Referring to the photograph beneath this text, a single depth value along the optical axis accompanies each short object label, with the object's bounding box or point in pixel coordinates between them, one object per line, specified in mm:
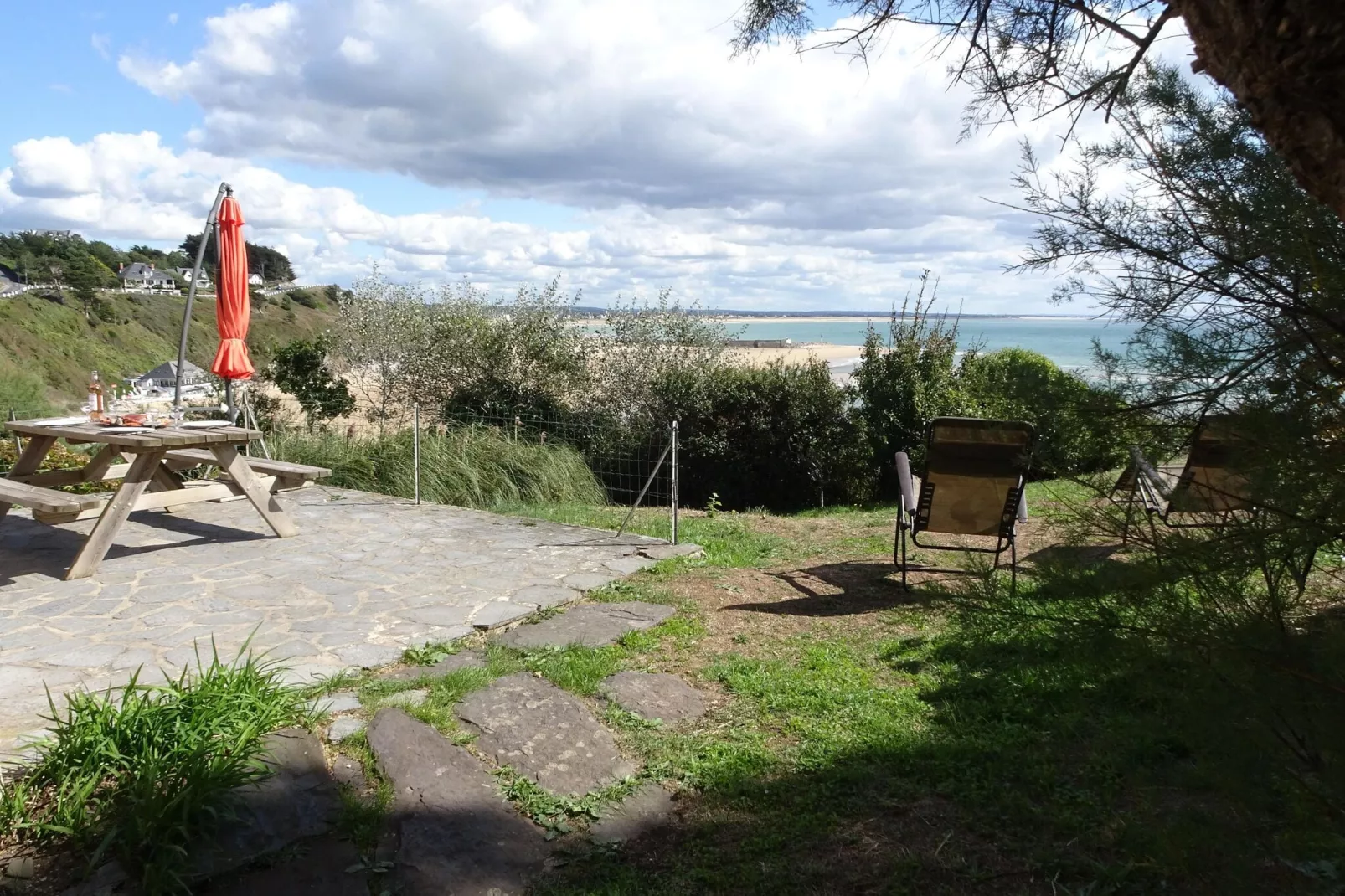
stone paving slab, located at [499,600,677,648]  4410
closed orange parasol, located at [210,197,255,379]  7531
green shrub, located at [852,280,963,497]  9789
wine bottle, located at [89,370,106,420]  6363
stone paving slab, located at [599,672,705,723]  3654
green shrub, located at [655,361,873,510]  10008
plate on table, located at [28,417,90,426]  6289
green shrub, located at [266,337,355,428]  13281
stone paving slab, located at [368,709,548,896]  2506
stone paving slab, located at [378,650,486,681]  3938
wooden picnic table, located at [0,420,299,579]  5332
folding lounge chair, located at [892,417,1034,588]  5152
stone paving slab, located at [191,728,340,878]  2504
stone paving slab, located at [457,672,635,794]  3113
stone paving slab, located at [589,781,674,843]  2781
